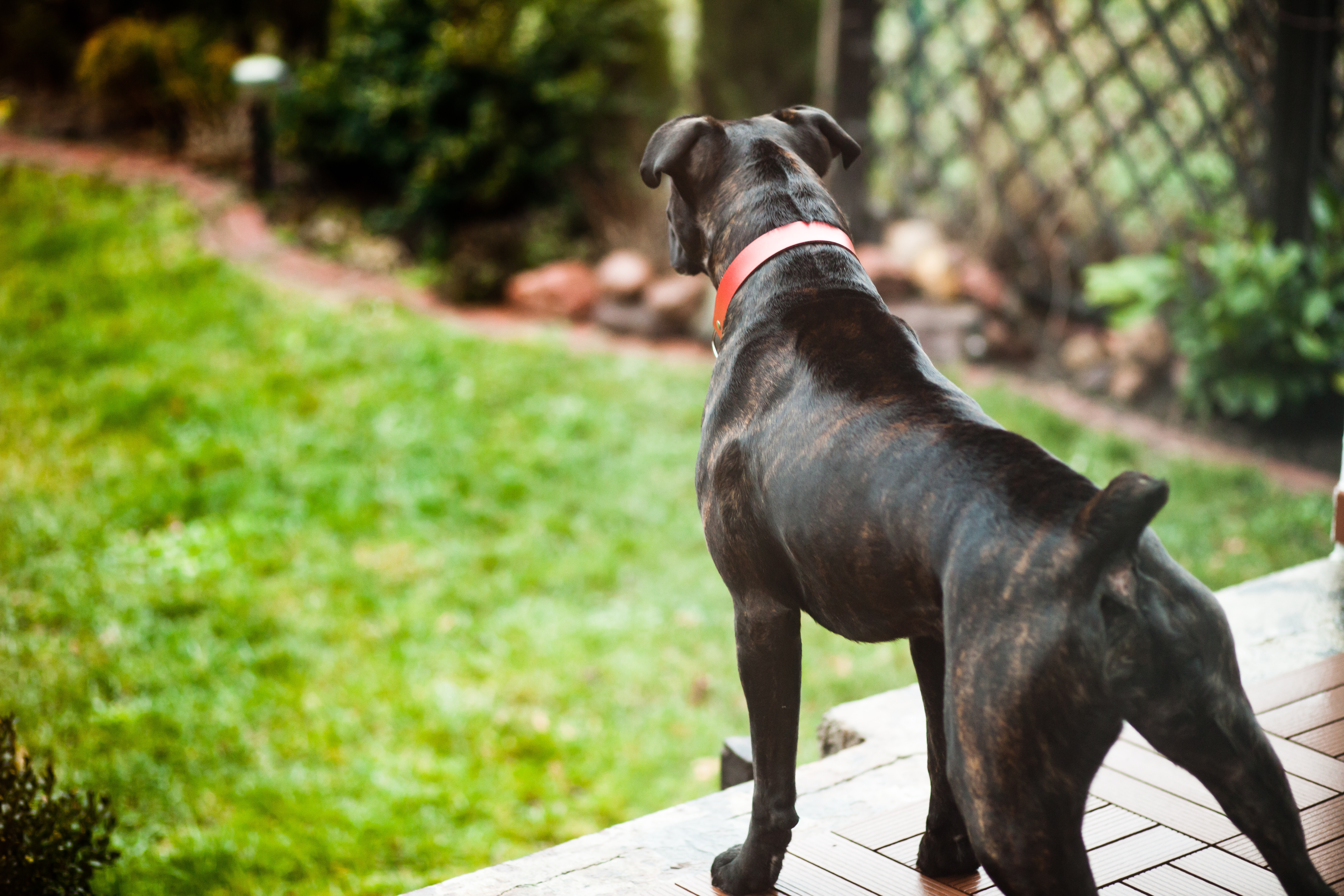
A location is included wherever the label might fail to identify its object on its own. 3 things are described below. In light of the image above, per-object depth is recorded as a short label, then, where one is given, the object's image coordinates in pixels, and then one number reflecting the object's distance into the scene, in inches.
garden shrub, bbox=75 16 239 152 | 364.5
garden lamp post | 311.1
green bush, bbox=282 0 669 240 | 301.6
